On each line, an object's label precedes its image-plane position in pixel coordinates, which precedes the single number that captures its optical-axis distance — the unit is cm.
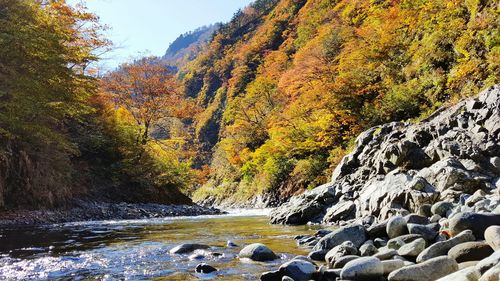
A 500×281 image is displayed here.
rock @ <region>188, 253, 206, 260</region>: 727
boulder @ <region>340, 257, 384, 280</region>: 525
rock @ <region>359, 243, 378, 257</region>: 645
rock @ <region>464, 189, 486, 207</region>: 887
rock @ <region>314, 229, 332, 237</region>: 929
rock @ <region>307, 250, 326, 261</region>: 693
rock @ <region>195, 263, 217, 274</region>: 609
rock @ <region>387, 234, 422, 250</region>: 651
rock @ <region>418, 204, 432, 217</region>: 938
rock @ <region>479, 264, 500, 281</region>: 369
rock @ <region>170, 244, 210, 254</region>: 796
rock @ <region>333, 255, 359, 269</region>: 597
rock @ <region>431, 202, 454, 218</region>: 892
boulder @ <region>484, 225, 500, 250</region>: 520
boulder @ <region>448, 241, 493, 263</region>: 526
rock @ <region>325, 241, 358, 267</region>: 638
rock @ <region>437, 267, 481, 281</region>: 399
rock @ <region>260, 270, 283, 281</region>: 541
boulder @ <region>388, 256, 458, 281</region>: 480
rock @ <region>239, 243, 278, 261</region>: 694
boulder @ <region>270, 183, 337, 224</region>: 1419
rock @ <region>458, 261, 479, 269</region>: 501
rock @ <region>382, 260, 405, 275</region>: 533
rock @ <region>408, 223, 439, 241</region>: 661
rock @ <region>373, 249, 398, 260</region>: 596
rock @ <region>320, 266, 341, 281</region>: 544
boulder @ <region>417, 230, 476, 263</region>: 567
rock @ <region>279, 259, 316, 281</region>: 547
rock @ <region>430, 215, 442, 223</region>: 820
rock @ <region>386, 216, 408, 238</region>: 741
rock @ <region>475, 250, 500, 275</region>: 403
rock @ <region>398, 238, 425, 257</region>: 600
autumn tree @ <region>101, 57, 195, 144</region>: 2953
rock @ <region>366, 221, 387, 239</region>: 759
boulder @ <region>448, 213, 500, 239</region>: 618
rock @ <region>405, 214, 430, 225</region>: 767
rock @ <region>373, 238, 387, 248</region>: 706
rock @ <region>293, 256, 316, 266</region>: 609
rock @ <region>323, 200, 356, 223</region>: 1280
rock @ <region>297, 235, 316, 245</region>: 876
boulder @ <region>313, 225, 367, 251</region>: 736
